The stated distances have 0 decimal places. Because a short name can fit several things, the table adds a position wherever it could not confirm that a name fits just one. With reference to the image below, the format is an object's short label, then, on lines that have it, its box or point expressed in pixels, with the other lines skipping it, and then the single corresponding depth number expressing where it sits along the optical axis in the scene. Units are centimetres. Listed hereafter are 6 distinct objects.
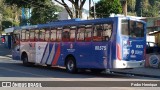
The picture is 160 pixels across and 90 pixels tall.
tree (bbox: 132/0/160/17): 10516
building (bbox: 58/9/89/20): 8281
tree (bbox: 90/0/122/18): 3975
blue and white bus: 1766
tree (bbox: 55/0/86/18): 3985
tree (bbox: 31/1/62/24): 4766
